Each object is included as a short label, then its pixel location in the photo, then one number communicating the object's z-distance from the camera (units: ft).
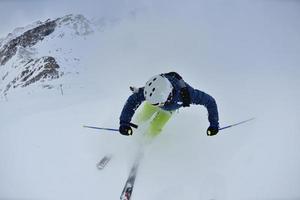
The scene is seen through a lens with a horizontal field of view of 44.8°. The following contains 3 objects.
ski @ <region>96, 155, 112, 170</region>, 13.97
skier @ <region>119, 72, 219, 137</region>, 12.09
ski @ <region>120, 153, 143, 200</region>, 12.60
